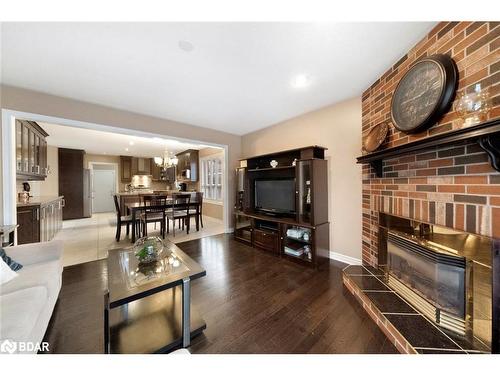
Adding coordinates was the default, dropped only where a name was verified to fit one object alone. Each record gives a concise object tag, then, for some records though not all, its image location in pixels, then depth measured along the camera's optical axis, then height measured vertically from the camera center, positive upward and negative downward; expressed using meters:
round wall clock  1.23 +0.75
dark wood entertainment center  2.49 -0.54
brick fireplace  1.04 -0.05
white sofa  0.93 -0.72
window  5.65 +0.34
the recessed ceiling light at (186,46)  1.47 +1.24
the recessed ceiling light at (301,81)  1.98 +1.27
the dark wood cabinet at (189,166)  6.20 +0.80
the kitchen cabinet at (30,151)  2.77 +0.69
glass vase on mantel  1.00 +0.48
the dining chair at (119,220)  3.59 -0.71
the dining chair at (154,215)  3.66 -0.60
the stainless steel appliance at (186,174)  6.33 +0.51
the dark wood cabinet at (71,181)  5.46 +0.22
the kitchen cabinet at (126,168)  7.15 +0.81
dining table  3.60 -0.46
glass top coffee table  1.16 -1.09
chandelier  5.42 +0.83
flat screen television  2.91 -0.17
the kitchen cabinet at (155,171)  7.77 +0.74
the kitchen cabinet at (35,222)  2.58 -0.56
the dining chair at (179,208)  4.20 -0.55
